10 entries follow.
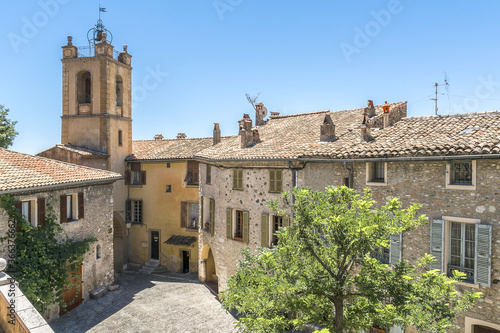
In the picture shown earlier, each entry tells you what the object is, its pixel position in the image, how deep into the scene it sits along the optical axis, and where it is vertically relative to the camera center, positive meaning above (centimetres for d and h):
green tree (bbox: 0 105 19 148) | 2905 +232
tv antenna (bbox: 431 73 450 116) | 1836 +300
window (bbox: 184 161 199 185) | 2719 -107
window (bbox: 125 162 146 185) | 2901 -130
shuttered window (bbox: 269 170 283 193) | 1667 -101
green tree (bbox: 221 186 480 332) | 782 -281
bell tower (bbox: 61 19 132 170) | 2680 +433
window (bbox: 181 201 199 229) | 2741 -415
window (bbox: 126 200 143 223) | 2911 -415
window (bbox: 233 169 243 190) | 1859 -104
